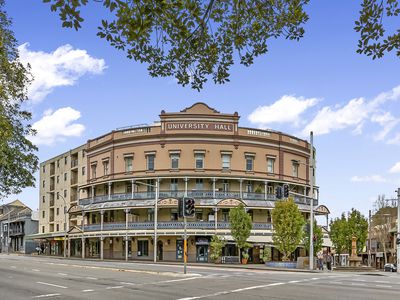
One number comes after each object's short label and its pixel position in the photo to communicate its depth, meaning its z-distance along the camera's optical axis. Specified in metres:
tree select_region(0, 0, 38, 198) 19.95
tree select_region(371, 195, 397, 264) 82.62
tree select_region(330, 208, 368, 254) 69.88
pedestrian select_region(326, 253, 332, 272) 47.57
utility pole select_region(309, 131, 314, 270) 43.53
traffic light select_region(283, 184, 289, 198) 38.57
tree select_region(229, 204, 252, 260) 54.97
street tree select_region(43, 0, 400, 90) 7.02
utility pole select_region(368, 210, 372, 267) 75.97
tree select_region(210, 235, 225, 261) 54.95
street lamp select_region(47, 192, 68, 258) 71.89
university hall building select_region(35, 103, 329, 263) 58.94
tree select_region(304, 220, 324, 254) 59.97
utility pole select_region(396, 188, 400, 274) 46.65
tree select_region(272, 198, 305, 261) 50.06
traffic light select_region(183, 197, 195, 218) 33.69
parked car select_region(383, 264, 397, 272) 61.77
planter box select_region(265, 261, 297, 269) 47.53
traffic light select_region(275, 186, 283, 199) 38.34
